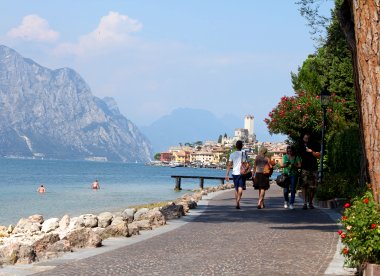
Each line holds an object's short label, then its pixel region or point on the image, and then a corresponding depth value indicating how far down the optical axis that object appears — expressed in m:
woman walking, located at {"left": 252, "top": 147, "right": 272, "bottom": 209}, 18.80
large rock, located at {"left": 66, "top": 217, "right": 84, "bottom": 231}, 18.63
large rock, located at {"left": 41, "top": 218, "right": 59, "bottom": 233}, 22.31
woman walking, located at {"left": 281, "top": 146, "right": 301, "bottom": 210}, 18.47
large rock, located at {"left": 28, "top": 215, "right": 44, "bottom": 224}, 24.25
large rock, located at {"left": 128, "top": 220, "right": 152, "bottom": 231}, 13.07
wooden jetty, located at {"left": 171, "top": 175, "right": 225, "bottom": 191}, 56.31
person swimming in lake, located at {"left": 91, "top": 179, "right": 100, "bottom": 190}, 61.09
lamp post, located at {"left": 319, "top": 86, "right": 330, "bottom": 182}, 23.64
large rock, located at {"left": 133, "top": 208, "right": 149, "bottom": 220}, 17.16
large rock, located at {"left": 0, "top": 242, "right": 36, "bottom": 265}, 8.87
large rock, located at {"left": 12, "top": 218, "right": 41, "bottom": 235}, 22.42
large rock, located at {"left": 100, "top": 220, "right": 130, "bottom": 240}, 11.85
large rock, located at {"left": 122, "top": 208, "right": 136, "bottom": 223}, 17.98
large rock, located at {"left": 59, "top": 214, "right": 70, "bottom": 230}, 21.59
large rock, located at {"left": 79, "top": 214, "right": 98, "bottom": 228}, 17.95
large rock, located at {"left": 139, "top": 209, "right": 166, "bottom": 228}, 13.85
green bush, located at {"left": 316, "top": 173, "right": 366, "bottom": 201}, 19.28
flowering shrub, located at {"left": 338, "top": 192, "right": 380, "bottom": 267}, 7.29
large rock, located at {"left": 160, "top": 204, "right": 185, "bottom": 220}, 15.57
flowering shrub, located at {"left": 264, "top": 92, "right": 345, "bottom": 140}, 31.48
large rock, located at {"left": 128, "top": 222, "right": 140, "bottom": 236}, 12.09
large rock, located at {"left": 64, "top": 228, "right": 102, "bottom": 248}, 10.36
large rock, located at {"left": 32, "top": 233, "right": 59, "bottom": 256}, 10.30
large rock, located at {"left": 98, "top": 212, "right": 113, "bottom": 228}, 17.69
